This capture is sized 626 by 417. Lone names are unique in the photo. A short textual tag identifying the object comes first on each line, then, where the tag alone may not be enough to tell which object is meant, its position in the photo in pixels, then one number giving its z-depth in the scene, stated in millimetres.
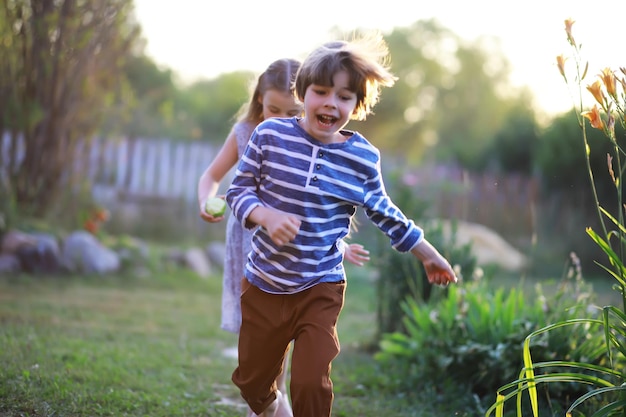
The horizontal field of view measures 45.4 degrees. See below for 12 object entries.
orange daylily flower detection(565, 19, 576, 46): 2566
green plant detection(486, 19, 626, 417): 2523
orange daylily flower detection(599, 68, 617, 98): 2498
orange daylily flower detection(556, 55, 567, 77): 2602
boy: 2514
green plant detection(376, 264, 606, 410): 3795
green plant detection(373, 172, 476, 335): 5445
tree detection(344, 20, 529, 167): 21969
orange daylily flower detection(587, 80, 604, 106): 2521
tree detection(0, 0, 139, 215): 7840
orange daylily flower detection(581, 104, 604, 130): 2547
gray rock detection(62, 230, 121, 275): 8031
